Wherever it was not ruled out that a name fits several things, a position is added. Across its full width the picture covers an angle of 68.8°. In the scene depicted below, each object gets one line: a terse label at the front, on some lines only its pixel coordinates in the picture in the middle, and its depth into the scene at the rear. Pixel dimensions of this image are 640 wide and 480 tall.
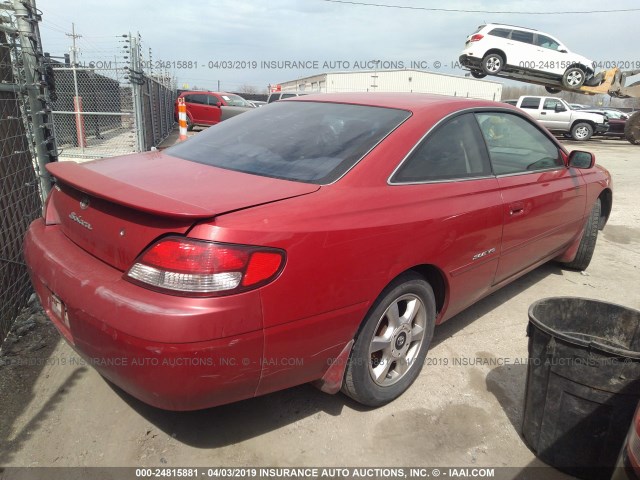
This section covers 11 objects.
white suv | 17.94
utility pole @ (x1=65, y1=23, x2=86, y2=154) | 10.11
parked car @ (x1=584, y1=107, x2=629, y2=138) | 21.75
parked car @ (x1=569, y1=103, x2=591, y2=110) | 21.85
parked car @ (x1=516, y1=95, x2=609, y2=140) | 19.52
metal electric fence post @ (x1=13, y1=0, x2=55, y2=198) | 3.50
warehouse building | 47.22
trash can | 1.90
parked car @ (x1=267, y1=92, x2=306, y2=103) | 21.66
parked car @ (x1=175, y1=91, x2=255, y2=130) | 18.41
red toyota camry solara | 1.71
